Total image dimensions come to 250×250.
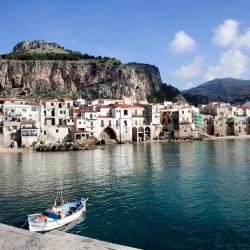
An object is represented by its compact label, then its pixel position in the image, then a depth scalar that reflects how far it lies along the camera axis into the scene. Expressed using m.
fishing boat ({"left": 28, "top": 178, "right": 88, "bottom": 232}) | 22.03
